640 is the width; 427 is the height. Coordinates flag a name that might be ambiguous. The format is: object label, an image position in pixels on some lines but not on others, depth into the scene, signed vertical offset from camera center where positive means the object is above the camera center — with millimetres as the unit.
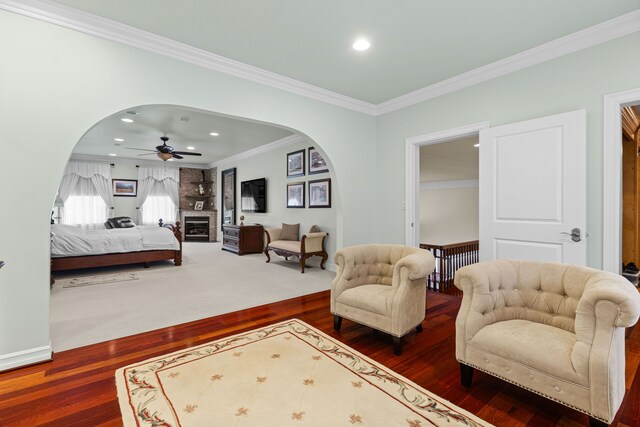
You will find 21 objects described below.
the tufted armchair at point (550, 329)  1442 -717
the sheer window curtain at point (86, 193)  8133 +558
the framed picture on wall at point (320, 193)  5852 +374
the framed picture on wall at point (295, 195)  6555 +385
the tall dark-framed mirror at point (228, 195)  9266 +539
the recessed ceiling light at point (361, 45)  2896 +1671
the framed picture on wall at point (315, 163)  5910 +995
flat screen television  7836 +456
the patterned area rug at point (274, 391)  1656 -1153
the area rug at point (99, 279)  4562 -1098
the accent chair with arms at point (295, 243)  5449 -626
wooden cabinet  7441 -692
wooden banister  5000 -946
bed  4996 -625
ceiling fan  6414 +1335
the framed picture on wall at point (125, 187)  9031 +787
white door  2734 +211
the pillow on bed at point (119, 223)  7438 -269
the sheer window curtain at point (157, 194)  9383 +594
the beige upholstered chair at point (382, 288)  2412 -709
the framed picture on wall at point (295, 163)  6480 +1088
